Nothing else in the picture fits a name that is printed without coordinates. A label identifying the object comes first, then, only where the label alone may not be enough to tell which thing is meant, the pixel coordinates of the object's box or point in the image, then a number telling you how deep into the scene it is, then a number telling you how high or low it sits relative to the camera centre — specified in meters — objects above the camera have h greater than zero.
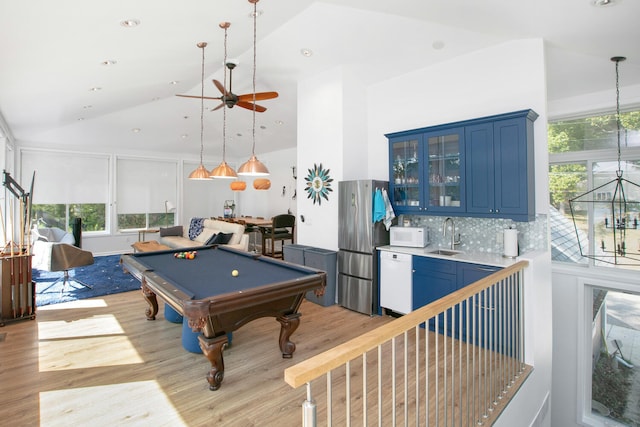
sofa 6.26 -0.37
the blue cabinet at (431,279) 3.65 -0.73
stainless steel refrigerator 4.36 -0.37
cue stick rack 3.99 -0.78
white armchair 5.06 -0.60
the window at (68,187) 7.59 +0.75
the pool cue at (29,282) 4.12 -0.80
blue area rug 5.08 -1.14
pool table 2.44 -0.60
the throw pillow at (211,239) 6.29 -0.42
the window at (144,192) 8.73 +0.71
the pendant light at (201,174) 4.57 +0.60
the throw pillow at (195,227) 7.66 -0.22
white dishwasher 4.06 -0.83
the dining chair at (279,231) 7.59 -0.34
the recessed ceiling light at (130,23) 2.80 +1.68
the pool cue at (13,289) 4.03 -0.86
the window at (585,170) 4.04 +0.58
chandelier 4.06 -0.04
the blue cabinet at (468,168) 3.36 +0.55
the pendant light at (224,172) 4.11 +0.57
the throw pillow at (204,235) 7.05 -0.39
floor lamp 9.12 +0.25
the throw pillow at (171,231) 8.02 -0.33
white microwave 4.21 -0.27
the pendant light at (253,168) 3.60 +0.53
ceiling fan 4.21 +1.56
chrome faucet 4.20 -0.20
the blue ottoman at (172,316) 4.00 -1.20
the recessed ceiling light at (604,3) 2.29 +1.48
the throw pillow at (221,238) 6.23 -0.40
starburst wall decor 5.00 +0.51
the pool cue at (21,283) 4.05 -0.80
